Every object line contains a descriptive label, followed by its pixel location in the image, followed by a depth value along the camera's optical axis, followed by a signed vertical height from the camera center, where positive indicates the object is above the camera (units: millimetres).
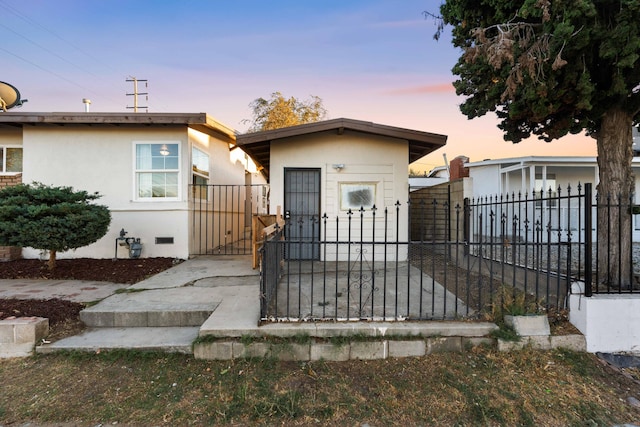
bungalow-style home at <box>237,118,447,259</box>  6980 +978
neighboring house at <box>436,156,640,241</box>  10516 +1637
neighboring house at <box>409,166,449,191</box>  19188 +2305
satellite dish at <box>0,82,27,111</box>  7742 +3149
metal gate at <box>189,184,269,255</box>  7739 -233
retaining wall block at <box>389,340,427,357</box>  2963 -1368
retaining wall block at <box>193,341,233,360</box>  2893 -1357
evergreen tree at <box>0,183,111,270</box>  5090 -95
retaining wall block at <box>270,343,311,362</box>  2875 -1362
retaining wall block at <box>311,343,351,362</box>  2898 -1374
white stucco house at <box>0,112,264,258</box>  7156 +1044
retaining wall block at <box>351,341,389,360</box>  2928 -1365
